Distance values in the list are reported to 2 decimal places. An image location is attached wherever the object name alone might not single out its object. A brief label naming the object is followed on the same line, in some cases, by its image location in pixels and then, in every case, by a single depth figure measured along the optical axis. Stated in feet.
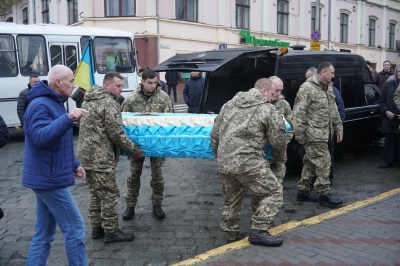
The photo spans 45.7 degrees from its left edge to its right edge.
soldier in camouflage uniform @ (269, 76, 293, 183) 19.08
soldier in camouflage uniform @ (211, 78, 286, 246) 15.26
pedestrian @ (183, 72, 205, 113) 40.27
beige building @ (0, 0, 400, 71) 72.59
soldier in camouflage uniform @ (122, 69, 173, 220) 19.36
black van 22.72
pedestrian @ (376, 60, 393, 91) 43.23
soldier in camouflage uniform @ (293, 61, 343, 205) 20.99
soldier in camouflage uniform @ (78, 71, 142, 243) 16.20
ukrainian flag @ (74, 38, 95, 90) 18.83
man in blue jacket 12.10
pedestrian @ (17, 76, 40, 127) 39.05
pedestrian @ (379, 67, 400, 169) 28.58
